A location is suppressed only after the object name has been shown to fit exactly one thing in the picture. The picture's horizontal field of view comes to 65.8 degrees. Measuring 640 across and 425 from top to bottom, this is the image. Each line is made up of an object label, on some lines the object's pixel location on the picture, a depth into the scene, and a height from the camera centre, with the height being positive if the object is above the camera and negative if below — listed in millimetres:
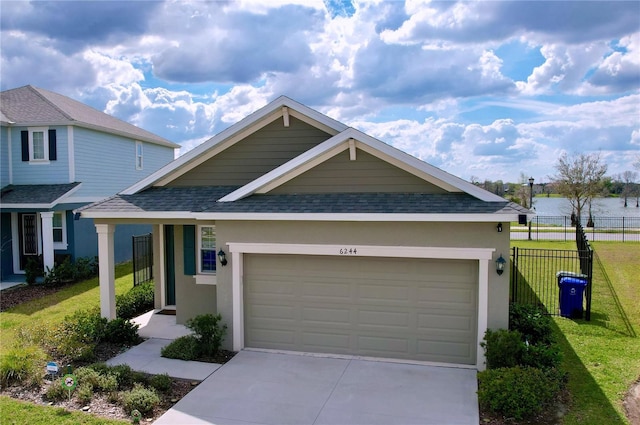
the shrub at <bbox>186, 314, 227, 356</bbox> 9883 -2790
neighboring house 18406 +718
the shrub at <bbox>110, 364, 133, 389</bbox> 8612 -3188
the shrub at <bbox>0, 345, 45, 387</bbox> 8781 -3134
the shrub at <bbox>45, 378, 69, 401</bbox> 8219 -3294
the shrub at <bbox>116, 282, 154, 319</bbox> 13102 -2948
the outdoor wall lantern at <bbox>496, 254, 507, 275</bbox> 8977 -1287
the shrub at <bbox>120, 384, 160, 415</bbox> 7676 -3231
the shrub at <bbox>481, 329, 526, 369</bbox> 8375 -2649
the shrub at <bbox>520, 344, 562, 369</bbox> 8398 -2810
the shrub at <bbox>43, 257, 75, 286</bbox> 17328 -2819
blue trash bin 12352 -2592
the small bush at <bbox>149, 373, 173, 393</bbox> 8414 -3230
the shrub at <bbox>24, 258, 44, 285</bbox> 17672 -2752
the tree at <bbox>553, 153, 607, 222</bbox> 35594 +824
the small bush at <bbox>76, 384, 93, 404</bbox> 8047 -3259
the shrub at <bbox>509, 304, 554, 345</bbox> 9461 -2569
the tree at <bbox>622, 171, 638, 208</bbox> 57062 +466
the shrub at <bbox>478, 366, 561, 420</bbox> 7273 -2990
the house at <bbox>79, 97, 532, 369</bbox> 9258 -1133
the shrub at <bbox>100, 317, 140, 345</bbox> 10891 -3065
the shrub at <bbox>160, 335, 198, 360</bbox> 9961 -3169
